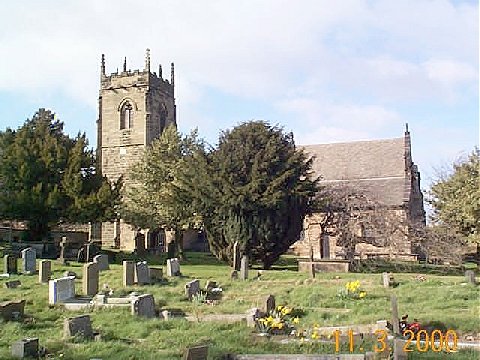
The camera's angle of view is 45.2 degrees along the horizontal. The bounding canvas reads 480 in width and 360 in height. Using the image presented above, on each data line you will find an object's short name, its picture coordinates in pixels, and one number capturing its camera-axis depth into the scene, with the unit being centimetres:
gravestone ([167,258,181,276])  2077
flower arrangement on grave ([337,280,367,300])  1563
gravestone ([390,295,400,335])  1031
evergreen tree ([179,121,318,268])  2572
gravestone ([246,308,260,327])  1235
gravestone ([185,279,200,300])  1628
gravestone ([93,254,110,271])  2158
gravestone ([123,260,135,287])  1808
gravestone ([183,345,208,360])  838
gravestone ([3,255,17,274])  2014
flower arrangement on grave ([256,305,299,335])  1171
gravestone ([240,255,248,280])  2059
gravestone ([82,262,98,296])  1656
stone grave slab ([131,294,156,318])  1333
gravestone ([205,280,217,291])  1746
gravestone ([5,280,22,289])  1697
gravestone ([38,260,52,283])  1836
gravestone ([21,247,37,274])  2052
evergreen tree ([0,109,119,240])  2927
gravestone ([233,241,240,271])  2475
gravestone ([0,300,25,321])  1231
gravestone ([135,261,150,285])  1831
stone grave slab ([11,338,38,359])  900
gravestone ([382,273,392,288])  1848
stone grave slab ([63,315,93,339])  1055
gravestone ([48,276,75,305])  1502
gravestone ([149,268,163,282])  1947
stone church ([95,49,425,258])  3953
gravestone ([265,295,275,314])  1350
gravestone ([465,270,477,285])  1900
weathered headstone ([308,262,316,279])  2089
